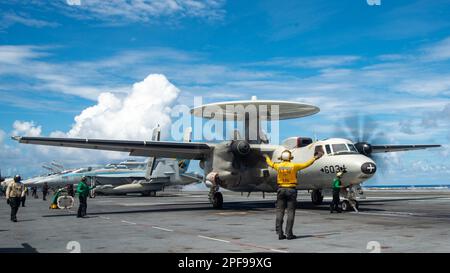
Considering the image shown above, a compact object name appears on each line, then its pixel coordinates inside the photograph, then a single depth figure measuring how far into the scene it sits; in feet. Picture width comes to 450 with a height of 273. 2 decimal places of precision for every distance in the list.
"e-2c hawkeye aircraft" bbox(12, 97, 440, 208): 67.56
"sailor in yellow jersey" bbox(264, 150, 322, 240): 35.83
